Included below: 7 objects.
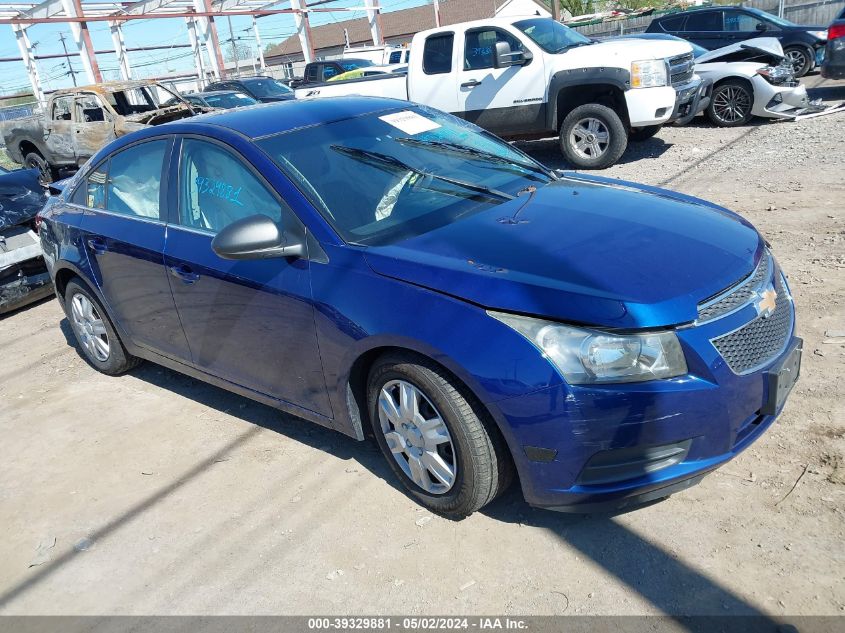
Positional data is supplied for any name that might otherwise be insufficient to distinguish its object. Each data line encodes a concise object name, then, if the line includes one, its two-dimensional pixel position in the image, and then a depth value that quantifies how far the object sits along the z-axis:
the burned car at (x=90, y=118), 13.12
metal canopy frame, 25.50
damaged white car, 11.30
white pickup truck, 9.52
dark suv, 15.51
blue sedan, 2.73
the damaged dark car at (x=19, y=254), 6.96
